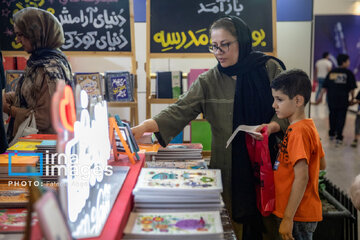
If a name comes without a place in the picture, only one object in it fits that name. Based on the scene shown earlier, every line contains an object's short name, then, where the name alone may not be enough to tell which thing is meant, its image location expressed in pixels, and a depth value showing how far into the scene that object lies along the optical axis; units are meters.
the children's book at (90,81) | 3.94
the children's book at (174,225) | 1.28
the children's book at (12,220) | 1.27
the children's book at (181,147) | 2.45
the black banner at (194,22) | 3.95
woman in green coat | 2.25
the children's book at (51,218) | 0.77
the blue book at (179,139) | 3.29
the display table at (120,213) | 1.17
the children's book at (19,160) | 1.79
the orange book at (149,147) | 2.37
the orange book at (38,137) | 2.26
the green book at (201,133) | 3.59
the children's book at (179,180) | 1.49
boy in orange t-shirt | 1.90
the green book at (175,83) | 4.02
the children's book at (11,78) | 3.79
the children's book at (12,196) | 1.49
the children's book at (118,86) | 4.00
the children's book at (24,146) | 2.04
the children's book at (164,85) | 4.02
